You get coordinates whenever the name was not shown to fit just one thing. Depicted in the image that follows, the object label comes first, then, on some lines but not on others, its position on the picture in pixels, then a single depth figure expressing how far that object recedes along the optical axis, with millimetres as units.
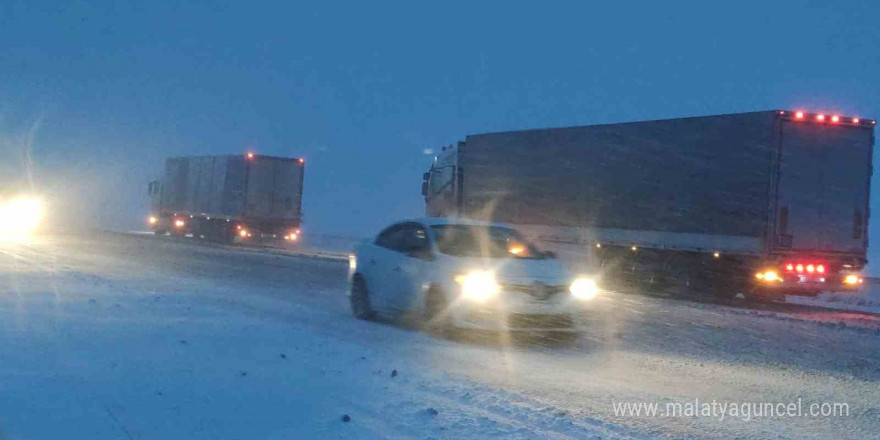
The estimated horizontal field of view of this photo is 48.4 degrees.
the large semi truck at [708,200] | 19875
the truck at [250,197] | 41656
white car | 11555
